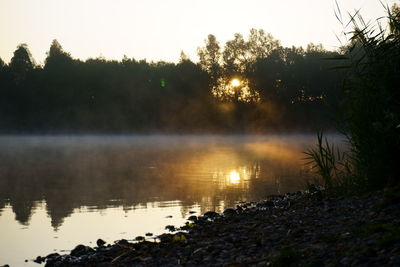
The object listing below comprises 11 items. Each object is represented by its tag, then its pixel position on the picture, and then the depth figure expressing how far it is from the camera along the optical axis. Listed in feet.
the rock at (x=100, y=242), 39.07
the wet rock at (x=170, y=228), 43.85
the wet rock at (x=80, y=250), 36.20
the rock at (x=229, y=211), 49.12
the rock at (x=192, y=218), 48.17
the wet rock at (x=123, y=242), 38.01
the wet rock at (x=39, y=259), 35.38
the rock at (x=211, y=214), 48.88
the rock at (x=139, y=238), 40.19
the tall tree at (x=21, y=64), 308.19
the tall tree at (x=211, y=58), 322.14
